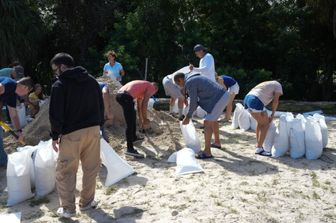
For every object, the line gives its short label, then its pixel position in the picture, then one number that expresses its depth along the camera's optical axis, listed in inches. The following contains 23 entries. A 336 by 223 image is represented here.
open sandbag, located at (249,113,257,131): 322.3
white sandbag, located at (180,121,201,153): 256.2
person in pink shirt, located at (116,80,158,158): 247.9
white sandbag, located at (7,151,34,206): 198.5
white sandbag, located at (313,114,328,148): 258.2
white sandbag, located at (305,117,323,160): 243.9
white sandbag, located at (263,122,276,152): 255.4
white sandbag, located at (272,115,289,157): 247.8
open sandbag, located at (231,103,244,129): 326.5
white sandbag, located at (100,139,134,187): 213.5
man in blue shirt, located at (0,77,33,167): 215.8
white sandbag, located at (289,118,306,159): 246.4
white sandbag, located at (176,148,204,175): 222.6
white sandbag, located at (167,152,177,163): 244.8
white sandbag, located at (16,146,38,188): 206.8
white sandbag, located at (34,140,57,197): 203.9
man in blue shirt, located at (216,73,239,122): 341.4
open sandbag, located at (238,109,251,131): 322.3
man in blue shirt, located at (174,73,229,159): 235.6
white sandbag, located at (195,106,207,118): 371.6
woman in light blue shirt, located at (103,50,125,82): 349.7
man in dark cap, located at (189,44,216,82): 302.2
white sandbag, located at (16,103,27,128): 337.1
